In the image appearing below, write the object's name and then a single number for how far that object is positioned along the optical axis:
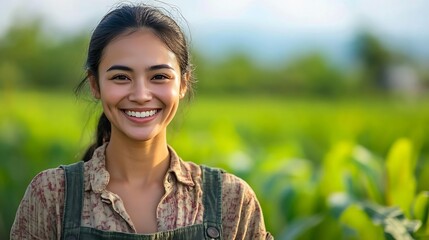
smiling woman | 2.26
